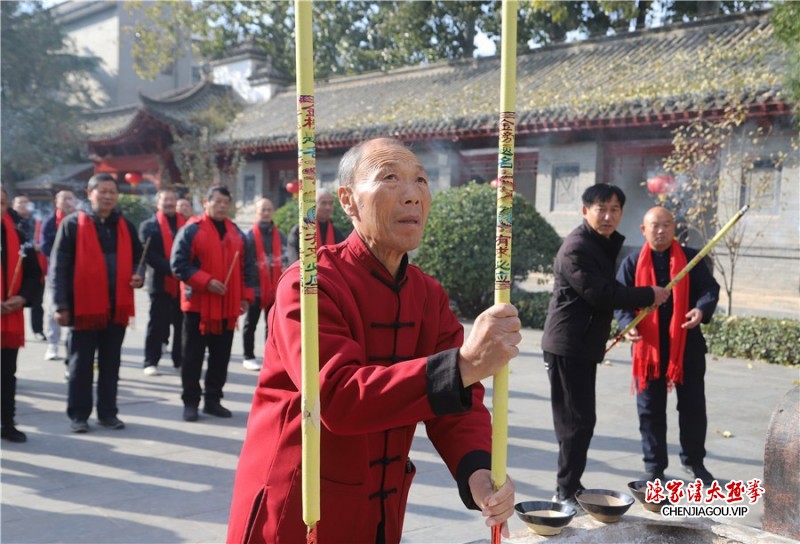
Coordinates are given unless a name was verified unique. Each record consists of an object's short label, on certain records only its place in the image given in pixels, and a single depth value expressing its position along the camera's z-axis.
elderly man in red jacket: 1.68
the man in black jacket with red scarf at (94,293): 5.93
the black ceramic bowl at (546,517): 2.89
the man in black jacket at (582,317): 4.39
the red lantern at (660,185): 10.47
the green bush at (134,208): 18.89
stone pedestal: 3.32
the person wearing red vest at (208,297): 6.50
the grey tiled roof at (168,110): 21.47
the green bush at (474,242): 11.92
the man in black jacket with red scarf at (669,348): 4.92
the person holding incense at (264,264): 8.47
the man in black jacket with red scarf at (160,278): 8.20
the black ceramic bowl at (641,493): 3.18
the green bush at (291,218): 12.91
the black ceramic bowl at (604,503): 3.07
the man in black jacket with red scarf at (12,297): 5.68
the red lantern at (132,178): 16.23
